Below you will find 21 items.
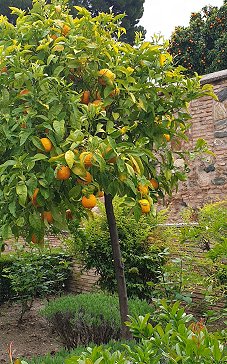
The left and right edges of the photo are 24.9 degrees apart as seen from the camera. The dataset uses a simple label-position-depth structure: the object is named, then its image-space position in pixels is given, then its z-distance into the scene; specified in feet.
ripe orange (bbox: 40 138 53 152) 7.63
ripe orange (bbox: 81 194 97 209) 7.73
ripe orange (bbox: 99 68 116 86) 8.50
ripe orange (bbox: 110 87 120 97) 8.62
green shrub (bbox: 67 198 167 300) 16.52
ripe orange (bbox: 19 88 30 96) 8.15
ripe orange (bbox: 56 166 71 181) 7.00
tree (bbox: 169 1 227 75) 42.29
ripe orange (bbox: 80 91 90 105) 9.00
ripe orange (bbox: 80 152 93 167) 6.82
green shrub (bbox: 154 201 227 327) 12.44
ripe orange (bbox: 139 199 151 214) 7.69
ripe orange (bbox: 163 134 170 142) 9.69
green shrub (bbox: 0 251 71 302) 17.78
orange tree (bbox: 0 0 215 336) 7.32
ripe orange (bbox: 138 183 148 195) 7.85
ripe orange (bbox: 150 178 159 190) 9.69
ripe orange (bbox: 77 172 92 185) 7.09
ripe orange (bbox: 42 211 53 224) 7.85
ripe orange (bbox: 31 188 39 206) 7.39
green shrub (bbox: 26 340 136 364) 7.56
